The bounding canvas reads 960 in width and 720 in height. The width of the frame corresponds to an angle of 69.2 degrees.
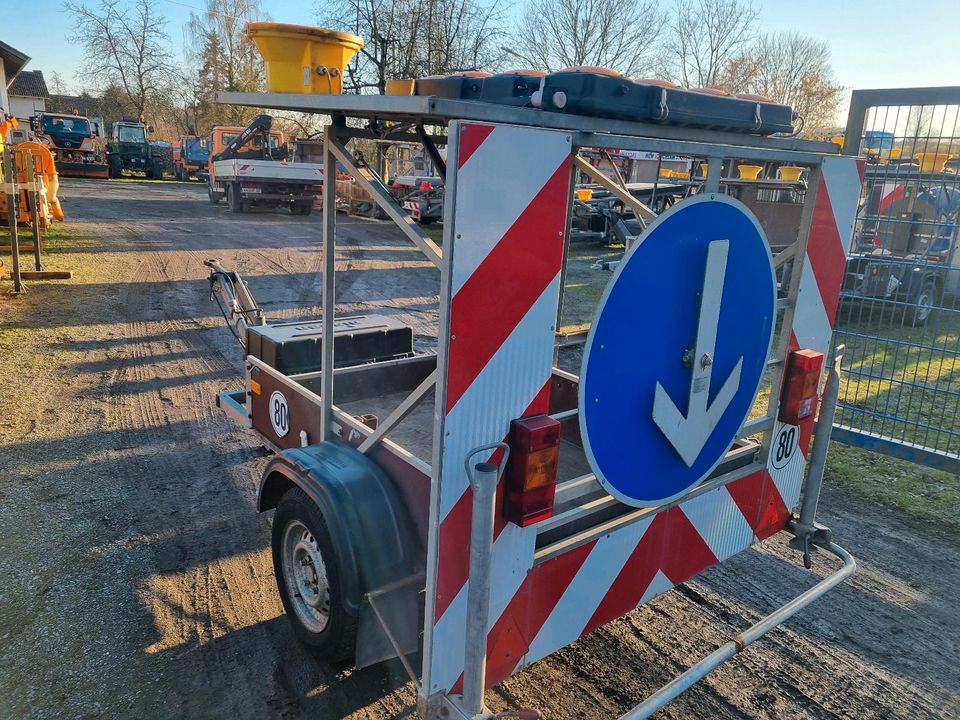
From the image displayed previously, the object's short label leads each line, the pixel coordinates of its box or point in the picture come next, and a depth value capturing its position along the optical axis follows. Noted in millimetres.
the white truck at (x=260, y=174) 19672
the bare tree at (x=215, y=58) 49844
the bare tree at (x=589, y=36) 35219
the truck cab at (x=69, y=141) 32094
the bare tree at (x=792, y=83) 39656
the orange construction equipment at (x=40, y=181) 11512
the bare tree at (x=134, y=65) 50781
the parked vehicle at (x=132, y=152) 35406
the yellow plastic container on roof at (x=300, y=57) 2424
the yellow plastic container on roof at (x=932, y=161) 4926
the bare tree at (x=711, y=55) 42375
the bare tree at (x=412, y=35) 22625
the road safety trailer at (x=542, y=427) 1849
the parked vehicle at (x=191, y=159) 37406
